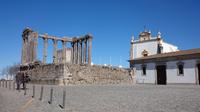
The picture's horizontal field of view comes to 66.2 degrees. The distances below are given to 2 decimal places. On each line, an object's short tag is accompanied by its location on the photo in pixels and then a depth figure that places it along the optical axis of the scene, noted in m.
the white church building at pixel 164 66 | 22.68
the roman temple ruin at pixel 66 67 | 19.12
